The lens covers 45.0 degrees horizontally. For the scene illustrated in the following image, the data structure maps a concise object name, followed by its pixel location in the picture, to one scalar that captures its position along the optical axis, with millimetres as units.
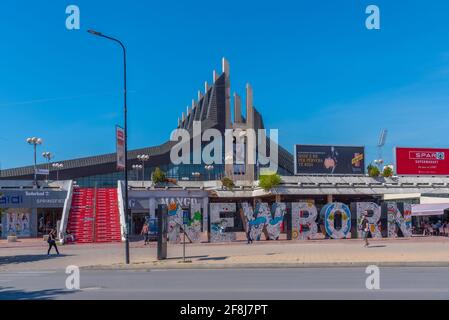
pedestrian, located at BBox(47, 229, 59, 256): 29603
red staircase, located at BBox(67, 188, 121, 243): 39375
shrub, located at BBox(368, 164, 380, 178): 56312
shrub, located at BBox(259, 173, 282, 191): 47406
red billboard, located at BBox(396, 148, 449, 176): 59406
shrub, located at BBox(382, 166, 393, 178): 57344
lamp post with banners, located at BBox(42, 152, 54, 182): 67944
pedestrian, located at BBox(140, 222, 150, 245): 36094
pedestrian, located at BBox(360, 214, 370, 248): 28812
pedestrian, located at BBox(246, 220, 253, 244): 35041
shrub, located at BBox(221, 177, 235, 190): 54594
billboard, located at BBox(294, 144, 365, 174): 55031
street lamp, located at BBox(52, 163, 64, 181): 74962
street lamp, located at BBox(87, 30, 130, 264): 23203
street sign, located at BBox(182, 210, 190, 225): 31403
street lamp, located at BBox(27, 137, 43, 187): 54700
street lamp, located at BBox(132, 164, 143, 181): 81625
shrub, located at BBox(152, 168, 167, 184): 56719
